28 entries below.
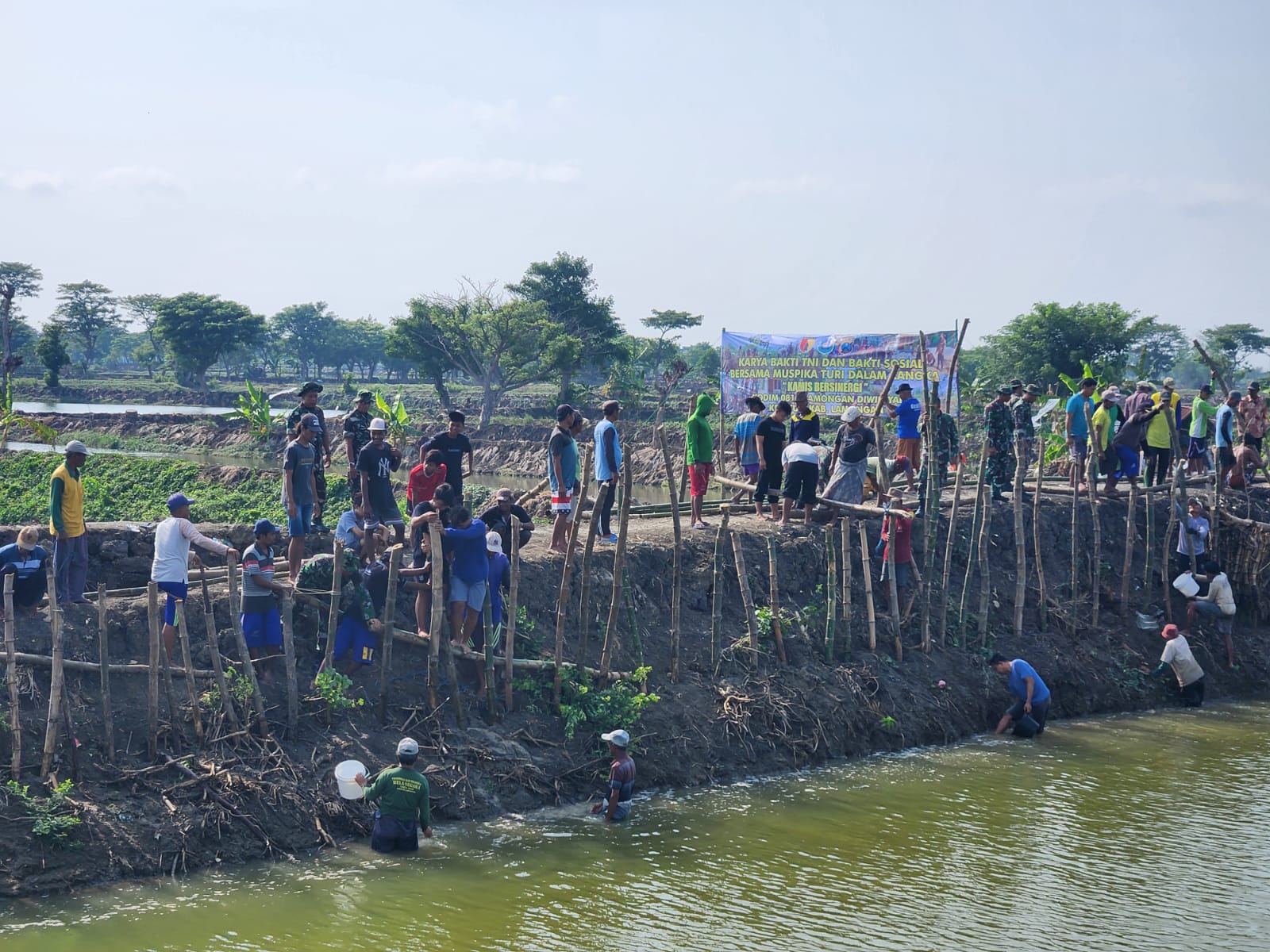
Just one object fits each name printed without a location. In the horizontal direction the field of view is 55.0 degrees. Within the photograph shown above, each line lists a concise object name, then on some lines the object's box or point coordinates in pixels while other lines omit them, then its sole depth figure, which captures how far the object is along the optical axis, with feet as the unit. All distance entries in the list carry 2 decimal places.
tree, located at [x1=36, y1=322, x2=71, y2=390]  176.55
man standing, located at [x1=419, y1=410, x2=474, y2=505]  39.19
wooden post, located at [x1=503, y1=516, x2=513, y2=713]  35.78
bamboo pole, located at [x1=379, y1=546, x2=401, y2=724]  33.68
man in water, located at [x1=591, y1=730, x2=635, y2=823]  33.24
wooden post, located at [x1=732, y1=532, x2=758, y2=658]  40.57
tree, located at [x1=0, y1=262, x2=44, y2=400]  255.29
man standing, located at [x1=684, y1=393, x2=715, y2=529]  45.21
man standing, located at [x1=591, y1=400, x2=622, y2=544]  40.78
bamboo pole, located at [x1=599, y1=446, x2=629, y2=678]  36.65
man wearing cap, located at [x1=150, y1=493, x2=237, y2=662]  32.07
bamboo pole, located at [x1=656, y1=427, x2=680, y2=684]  38.55
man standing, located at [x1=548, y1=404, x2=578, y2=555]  40.40
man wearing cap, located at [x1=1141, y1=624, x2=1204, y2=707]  47.52
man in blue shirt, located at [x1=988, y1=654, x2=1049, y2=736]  42.60
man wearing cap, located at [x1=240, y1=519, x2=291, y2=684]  32.89
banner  63.62
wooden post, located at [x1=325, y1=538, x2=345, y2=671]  33.32
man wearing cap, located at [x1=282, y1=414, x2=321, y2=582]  36.70
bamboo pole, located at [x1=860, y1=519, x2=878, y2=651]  42.65
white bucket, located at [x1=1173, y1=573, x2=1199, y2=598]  50.60
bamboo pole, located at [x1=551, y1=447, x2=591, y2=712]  36.40
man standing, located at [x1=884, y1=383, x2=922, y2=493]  51.62
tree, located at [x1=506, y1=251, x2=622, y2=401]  163.94
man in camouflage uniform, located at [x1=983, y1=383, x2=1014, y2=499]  50.16
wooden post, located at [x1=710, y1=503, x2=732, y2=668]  40.16
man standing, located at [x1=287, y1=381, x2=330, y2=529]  38.22
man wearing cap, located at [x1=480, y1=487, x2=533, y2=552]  37.14
